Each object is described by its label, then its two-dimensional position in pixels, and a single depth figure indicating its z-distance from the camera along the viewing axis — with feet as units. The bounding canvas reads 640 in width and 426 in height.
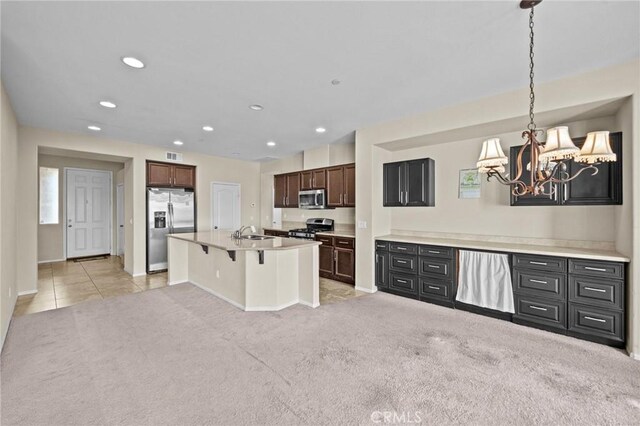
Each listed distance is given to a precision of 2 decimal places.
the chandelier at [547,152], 6.31
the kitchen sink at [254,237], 14.50
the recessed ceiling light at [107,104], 11.21
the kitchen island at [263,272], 12.10
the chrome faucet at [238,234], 14.40
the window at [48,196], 21.90
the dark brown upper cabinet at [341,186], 17.75
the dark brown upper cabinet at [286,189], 21.88
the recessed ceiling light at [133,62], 7.97
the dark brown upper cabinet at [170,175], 19.12
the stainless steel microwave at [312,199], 19.38
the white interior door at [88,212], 23.41
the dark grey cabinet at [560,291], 8.94
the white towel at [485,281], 10.89
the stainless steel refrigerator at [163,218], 18.95
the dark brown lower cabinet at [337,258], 16.38
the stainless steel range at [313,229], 18.81
